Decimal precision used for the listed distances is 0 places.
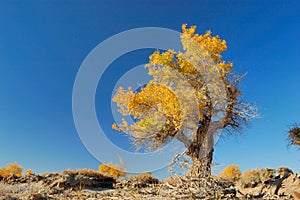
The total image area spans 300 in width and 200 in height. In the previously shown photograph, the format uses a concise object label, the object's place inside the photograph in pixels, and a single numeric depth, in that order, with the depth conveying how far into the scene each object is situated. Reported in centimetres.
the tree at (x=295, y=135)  2262
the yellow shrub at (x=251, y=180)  2067
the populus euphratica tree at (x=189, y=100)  1330
